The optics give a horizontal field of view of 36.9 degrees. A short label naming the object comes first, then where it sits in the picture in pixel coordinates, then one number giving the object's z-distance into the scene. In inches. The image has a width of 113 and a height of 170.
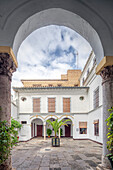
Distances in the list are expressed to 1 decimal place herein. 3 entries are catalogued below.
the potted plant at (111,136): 170.8
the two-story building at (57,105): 813.2
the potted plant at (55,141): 551.5
